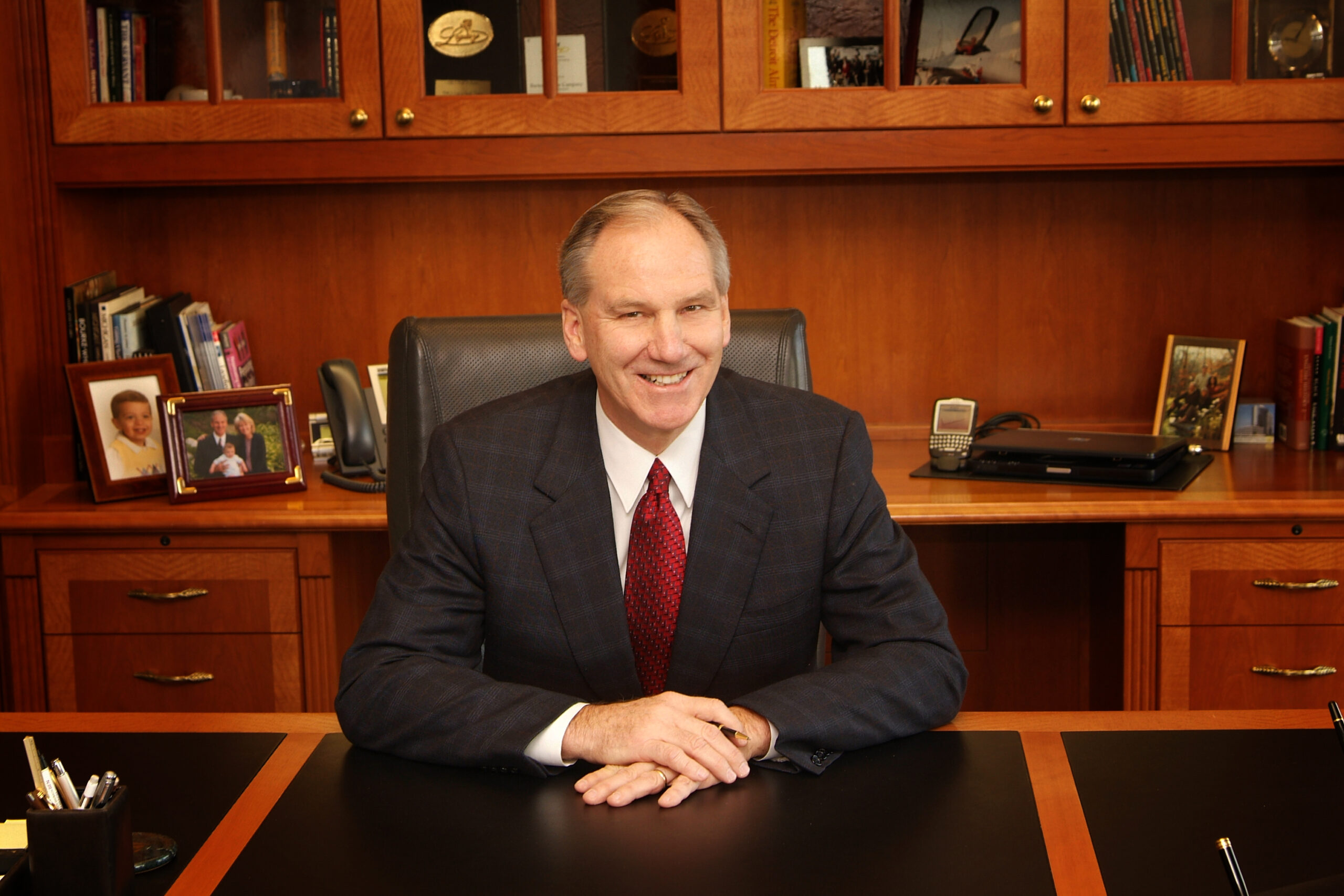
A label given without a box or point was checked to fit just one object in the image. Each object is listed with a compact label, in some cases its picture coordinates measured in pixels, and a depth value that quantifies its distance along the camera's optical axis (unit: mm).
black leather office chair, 1669
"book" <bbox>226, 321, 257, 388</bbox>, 2670
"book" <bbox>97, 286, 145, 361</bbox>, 2465
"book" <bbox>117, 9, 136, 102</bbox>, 2396
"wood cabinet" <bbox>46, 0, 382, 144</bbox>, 2373
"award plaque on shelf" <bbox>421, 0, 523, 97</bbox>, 2363
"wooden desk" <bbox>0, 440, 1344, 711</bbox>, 2193
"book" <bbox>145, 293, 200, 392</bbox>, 2520
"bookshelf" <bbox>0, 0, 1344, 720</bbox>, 2711
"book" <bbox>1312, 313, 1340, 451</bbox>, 2529
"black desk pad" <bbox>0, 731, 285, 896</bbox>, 1100
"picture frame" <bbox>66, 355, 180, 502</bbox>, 2338
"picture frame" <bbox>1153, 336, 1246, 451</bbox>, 2588
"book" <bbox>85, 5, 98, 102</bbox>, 2385
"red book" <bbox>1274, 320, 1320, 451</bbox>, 2533
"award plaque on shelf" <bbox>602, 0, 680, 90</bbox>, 2352
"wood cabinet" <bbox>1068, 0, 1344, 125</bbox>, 2332
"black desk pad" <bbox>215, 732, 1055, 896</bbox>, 973
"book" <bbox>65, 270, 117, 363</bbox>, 2451
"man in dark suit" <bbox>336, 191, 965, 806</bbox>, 1478
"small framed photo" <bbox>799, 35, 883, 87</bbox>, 2355
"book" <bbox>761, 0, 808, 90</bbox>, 2340
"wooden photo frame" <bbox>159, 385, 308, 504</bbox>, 2330
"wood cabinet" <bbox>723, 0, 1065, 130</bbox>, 2330
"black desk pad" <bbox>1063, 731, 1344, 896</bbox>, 980
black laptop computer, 2301
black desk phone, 2391
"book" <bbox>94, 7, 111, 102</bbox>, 2393
